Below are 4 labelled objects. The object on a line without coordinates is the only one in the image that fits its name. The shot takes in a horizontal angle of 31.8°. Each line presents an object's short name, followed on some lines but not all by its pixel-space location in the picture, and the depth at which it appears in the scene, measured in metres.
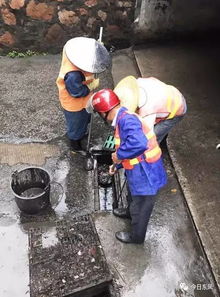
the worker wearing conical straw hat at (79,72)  4.90
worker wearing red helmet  3.71
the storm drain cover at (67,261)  4.02
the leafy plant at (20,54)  7.82
